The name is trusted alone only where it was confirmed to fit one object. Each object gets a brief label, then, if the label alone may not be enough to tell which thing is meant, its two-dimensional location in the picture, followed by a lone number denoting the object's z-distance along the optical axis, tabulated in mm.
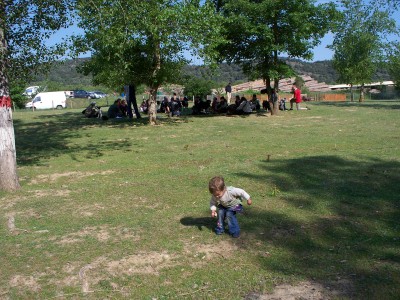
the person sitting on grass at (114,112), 23078
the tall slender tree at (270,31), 19766
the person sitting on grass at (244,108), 22938
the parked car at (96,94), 61253
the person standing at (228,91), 31634
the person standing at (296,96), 24514
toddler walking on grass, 5504
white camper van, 45125
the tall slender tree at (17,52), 7906
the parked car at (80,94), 60306
